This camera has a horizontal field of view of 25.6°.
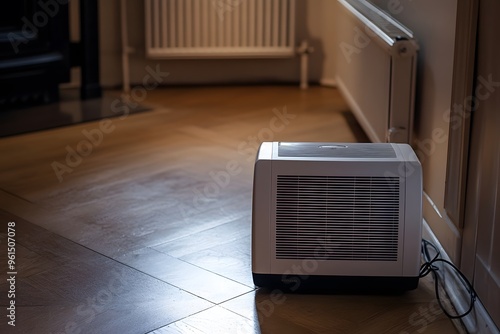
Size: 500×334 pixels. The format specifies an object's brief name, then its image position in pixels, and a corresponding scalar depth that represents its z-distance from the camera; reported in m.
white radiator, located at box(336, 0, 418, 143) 2.93
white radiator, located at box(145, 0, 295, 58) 4.62
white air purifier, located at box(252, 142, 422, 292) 2.36
